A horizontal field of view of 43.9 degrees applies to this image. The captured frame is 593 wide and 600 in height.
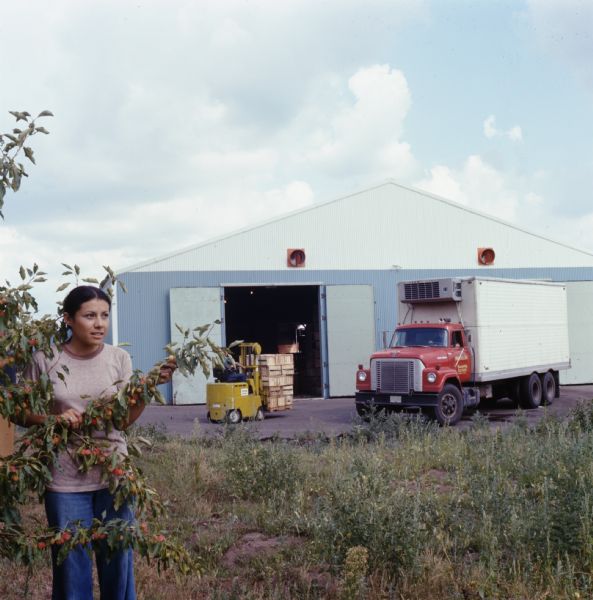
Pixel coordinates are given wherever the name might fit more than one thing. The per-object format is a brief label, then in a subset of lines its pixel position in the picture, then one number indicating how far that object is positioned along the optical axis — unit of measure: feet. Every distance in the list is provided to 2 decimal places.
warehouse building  77.97
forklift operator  60.03
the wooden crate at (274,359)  61.72
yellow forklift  58.18
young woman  12.06
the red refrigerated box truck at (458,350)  54.65
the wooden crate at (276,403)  62.74
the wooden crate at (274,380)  62.28
